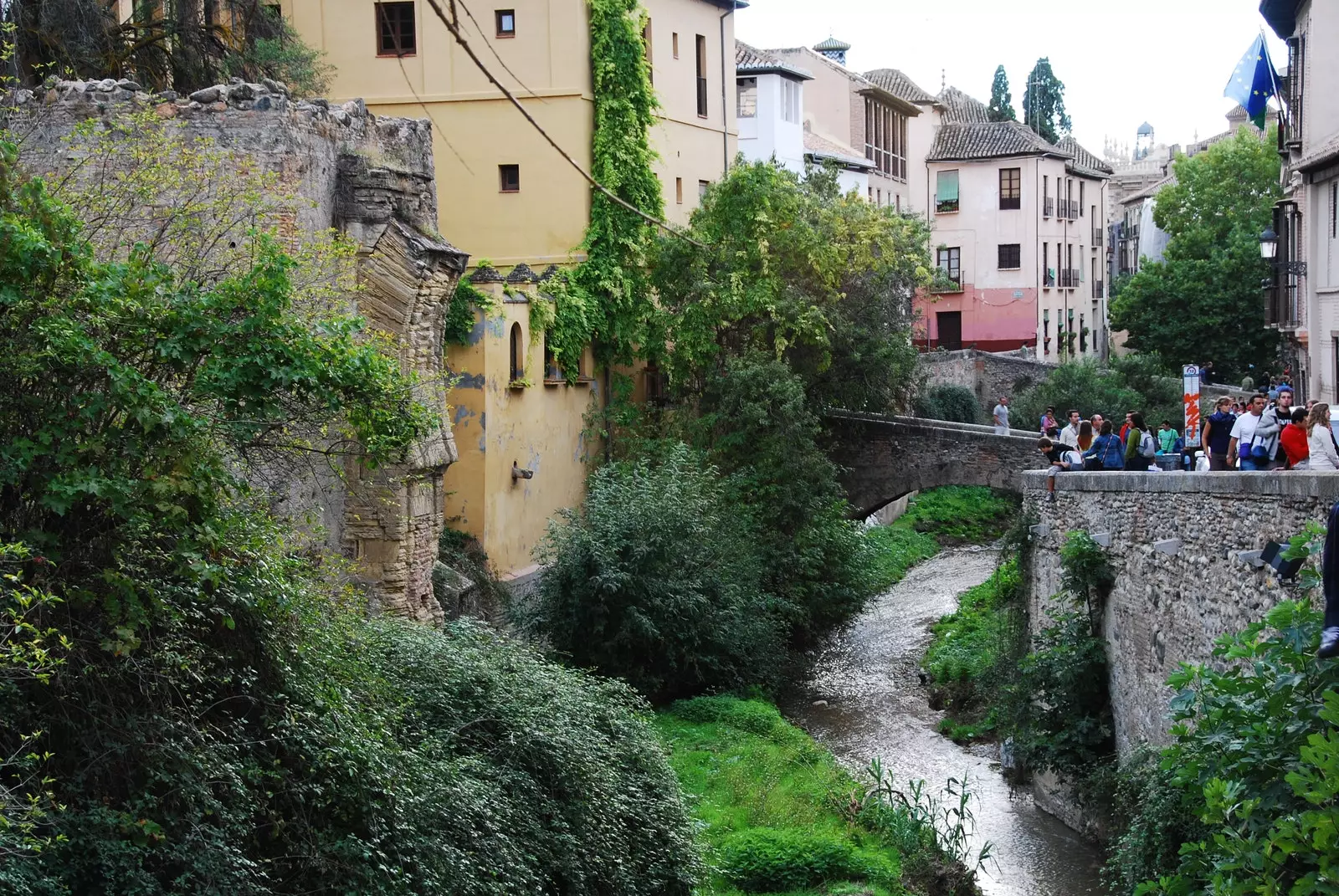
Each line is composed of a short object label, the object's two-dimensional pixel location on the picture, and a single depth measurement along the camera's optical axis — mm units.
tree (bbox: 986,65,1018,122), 67250
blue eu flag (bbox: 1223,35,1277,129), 27406
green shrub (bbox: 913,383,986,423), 40312
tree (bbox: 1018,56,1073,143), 69938
